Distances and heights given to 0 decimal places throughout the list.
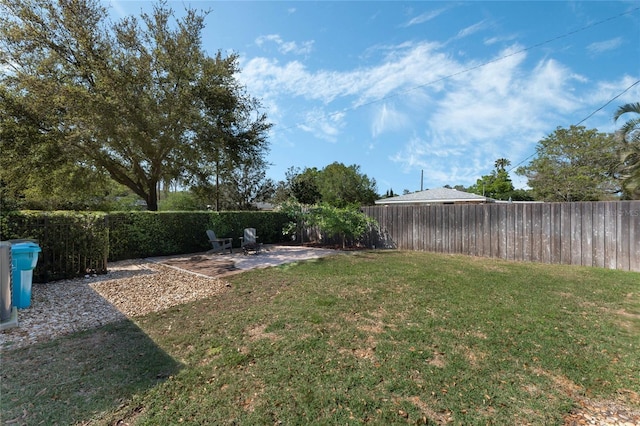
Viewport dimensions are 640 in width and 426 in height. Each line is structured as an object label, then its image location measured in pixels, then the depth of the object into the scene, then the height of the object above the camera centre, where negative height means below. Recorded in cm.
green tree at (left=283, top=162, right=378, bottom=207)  3228 +361
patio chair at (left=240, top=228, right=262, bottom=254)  963 -101
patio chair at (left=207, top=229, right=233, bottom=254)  934 -101
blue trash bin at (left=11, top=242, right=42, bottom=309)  405 -85
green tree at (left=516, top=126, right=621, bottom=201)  2059 +378
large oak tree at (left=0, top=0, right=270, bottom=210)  955 +481
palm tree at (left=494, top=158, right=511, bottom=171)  5481 +1019
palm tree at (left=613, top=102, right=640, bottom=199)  948 +273
